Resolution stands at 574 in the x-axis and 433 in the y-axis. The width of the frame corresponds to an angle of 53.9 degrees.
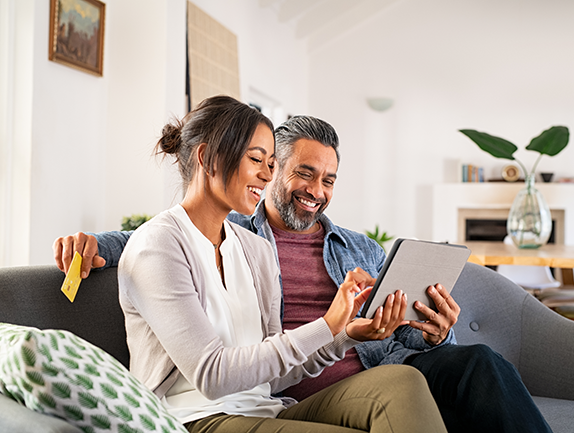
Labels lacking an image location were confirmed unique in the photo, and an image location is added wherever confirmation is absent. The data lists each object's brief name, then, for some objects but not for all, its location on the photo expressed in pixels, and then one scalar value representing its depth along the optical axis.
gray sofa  1.22
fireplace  5.73
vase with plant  3.46
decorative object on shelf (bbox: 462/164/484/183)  6.02
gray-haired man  1.20
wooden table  2.97
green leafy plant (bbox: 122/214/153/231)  3.11
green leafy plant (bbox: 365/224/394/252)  5.22
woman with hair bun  1.04
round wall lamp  6.22
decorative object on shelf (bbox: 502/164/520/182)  5.91
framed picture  2.95
